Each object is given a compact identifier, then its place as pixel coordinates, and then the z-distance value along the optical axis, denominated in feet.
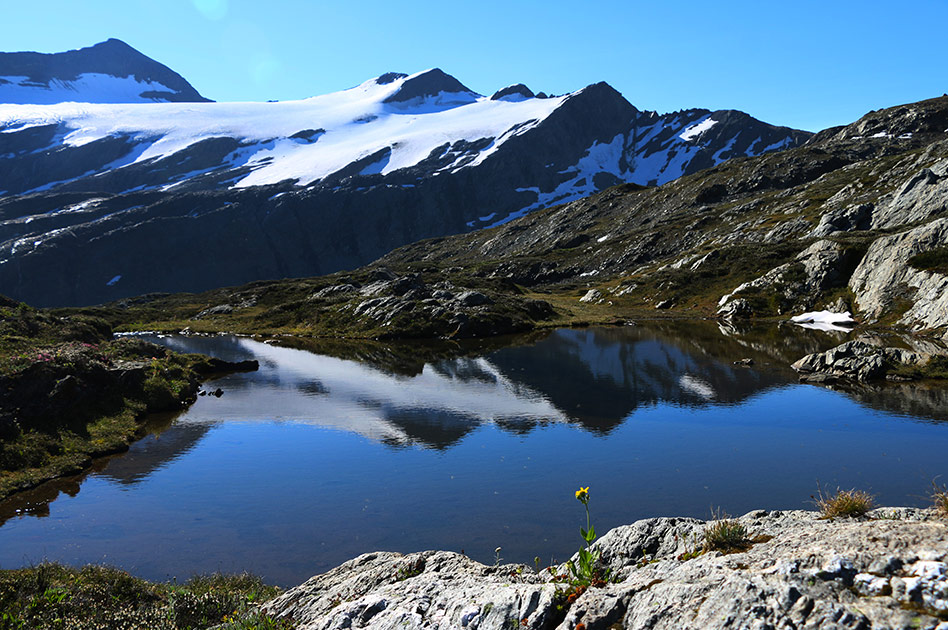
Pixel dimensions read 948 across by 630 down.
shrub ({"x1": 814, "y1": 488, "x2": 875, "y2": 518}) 32.60
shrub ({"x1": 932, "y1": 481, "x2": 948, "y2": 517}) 27.84
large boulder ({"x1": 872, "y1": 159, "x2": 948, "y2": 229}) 312.71
